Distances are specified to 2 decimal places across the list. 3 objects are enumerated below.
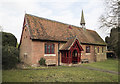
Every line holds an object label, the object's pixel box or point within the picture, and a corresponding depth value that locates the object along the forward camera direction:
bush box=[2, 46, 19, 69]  10.58
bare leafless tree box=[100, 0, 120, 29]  13.59
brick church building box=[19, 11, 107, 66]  15.11
